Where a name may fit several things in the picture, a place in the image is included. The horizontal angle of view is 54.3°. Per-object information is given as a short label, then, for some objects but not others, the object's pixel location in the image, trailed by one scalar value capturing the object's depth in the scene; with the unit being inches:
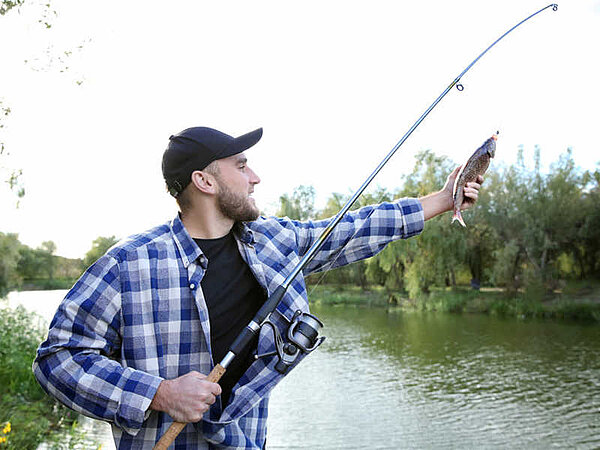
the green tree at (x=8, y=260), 988.6
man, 68.8
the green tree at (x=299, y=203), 1359.5
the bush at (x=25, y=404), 261.6
